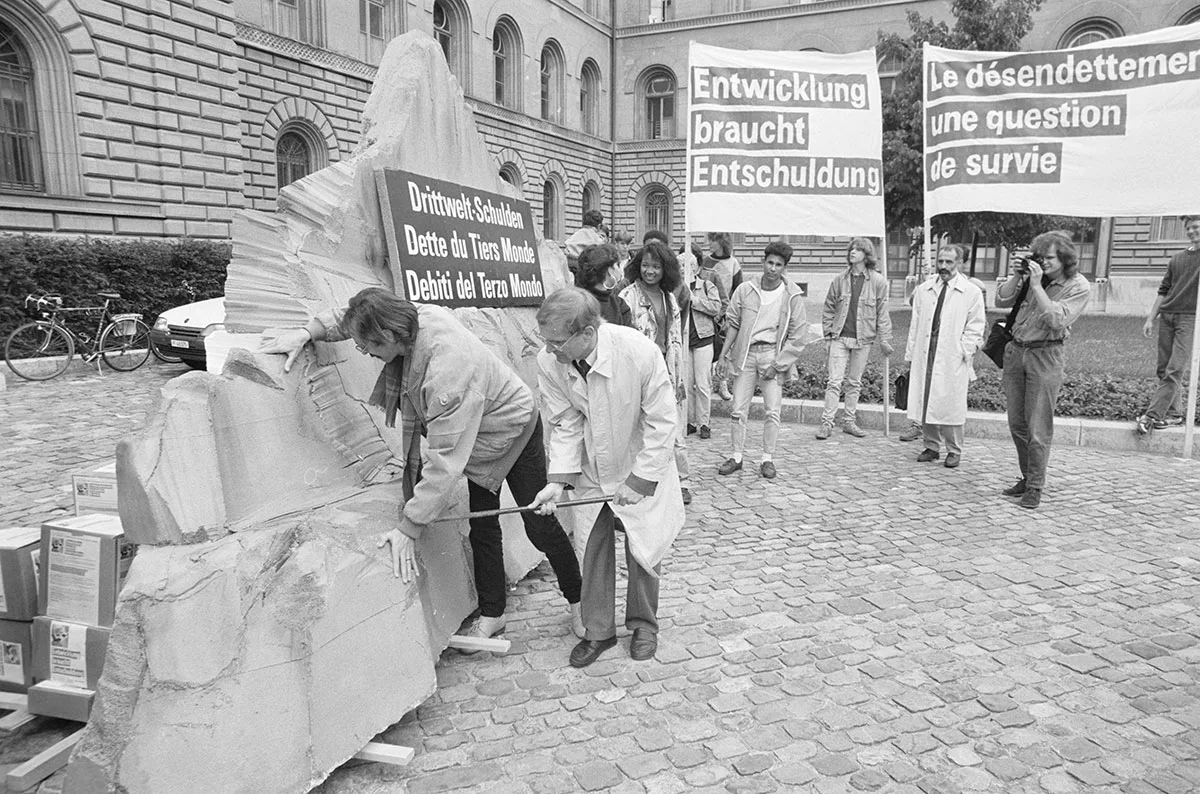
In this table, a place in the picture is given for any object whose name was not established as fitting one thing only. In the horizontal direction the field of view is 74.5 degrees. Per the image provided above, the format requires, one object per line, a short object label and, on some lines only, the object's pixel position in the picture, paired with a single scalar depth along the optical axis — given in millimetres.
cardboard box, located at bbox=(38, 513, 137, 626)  2996
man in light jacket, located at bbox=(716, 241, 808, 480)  6406
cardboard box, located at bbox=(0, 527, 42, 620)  3109
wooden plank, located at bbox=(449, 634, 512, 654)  3570
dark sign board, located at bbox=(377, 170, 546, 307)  4031
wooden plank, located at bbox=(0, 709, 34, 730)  2949
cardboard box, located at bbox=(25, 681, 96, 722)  2900
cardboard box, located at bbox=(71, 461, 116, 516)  3479
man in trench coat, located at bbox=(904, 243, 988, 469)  6648
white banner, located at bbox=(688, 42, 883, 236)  7789
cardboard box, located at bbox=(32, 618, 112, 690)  2939
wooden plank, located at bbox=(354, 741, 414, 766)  2740
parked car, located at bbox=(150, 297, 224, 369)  10109
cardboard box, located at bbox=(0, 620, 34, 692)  3107
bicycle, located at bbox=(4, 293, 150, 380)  10102
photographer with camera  5527
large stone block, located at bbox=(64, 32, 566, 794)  2395
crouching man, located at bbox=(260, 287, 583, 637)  2936
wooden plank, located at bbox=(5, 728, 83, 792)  2611
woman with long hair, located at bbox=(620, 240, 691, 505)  5539
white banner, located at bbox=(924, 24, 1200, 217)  6836
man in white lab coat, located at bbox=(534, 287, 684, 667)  3215
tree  19781
